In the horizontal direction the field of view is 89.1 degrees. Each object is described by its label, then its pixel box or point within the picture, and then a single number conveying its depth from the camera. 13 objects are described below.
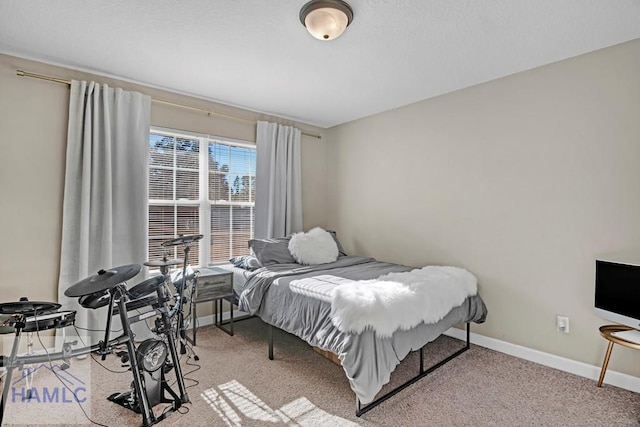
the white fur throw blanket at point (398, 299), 2.02
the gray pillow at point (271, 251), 3.38
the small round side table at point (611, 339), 2.05
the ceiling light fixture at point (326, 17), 1.91
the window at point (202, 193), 3.35
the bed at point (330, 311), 1.95
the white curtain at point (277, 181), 4.01
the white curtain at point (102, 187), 2.75
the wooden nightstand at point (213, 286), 3.10
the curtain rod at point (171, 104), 2.60
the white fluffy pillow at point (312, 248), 3.49
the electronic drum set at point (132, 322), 1.54
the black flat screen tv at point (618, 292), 2.14
